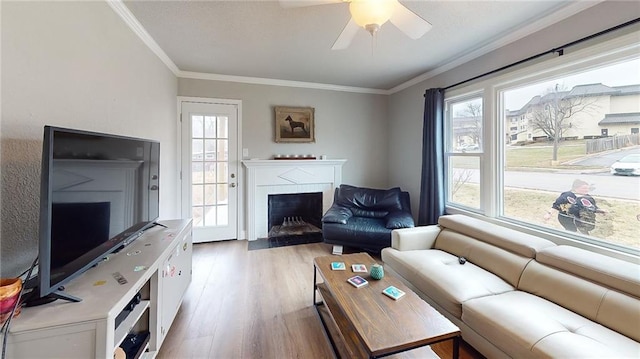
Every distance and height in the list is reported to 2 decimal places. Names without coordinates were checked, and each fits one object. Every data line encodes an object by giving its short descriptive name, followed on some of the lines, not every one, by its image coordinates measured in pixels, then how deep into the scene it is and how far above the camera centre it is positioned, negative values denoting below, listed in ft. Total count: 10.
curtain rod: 5.71 +3.66
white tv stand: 3.08 -1.76
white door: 12.06 +0.67
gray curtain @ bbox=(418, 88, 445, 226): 10.85 +1.13
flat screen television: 3.31 -0.33
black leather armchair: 10.54 -1.54
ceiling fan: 4.50 +3.19
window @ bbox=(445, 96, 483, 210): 9.98 +1.40
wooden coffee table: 3.98 -2.40
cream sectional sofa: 4.17 -2.35
